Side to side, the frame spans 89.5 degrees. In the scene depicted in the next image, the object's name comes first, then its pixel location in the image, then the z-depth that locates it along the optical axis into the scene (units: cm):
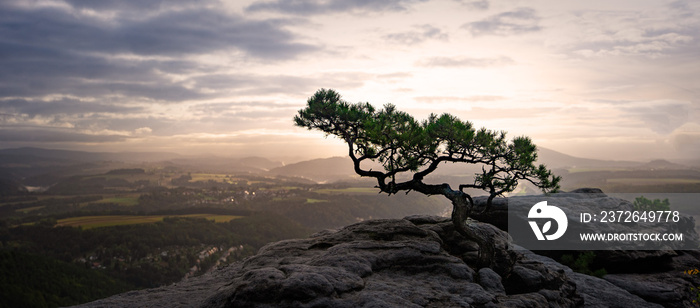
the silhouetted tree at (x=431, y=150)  2022
